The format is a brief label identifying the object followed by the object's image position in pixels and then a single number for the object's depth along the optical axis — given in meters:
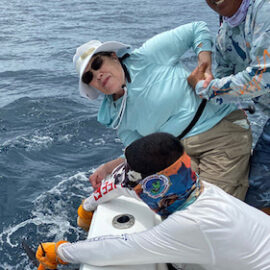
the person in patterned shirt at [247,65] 2.01
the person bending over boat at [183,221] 1.68
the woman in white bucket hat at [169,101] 2.61
